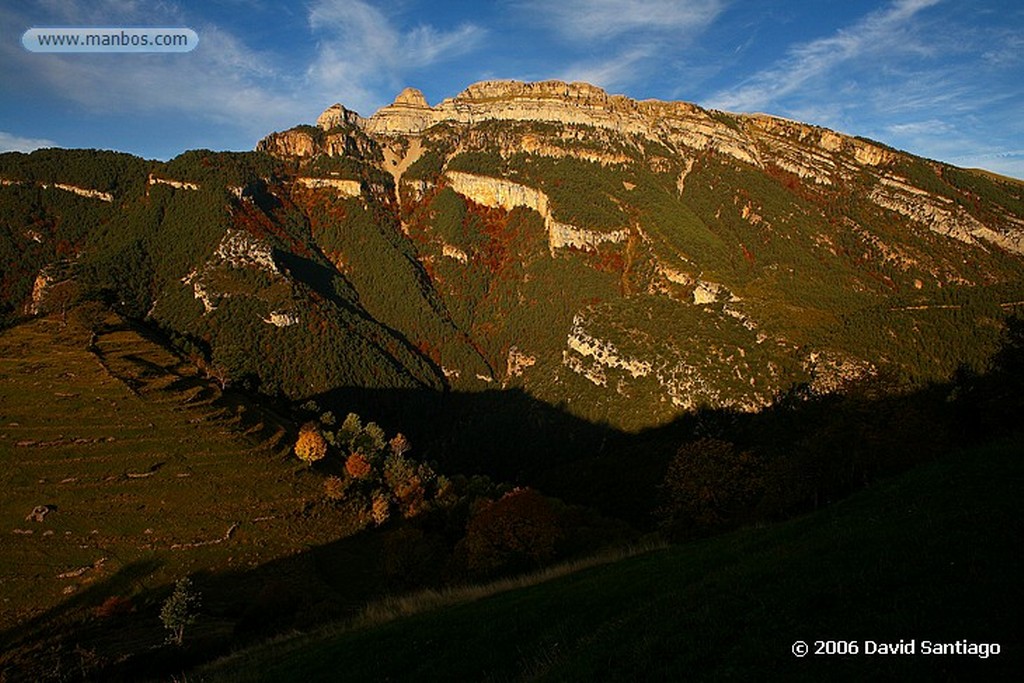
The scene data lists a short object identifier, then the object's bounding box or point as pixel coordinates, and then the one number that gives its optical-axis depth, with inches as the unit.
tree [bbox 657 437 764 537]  1557.6
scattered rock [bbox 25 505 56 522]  2327.5
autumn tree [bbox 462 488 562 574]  2121.1
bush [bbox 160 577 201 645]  1736.0
